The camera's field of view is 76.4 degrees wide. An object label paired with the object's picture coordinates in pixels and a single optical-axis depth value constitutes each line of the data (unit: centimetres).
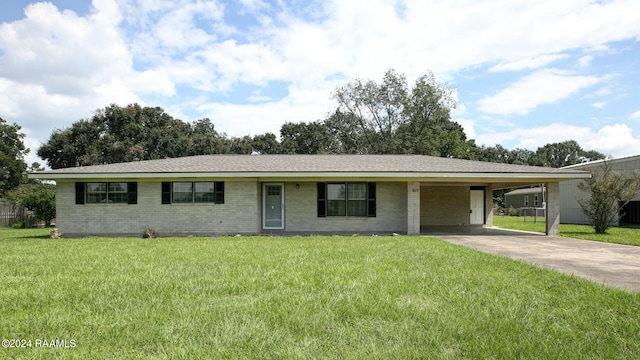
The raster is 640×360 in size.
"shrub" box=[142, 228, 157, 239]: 1570
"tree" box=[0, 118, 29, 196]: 3975
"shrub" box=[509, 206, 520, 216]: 4038
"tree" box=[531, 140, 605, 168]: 7181
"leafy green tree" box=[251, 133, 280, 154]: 4874
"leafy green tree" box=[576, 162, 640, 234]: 1752
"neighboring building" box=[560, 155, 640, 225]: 2213
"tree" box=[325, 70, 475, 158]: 3888
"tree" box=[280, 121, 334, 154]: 4647
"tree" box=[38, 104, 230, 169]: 3866
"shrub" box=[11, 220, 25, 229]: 2450
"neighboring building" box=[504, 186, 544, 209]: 3947
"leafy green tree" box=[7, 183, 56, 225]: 2427
